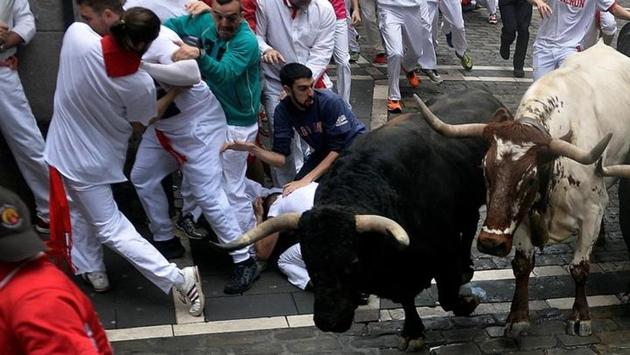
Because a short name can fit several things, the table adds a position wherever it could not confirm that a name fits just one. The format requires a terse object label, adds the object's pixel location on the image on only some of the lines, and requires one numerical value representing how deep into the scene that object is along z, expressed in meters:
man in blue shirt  6.71
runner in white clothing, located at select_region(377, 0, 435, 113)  11.07
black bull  4.89
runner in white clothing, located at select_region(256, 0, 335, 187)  8.12
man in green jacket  6.70
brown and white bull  5.39
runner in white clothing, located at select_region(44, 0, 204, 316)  5.79
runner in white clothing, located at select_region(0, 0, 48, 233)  7.05
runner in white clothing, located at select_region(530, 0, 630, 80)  9.20
